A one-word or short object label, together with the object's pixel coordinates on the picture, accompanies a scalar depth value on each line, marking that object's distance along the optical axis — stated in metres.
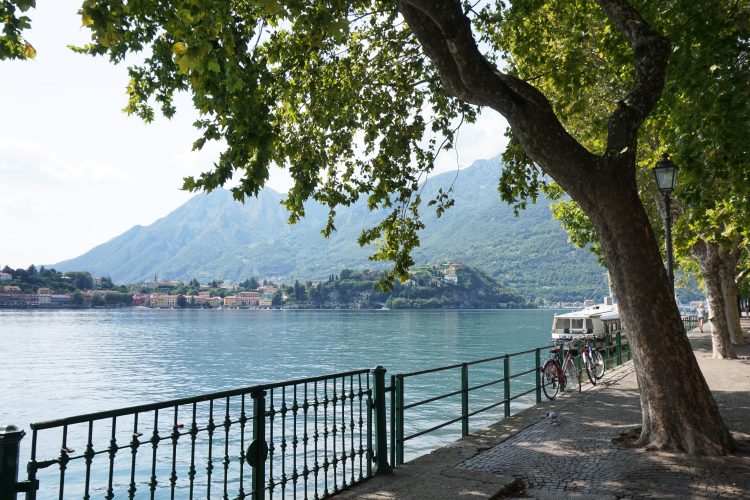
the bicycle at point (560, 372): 13.93
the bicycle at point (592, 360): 15.88
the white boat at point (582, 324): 41.50
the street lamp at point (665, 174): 11.40
